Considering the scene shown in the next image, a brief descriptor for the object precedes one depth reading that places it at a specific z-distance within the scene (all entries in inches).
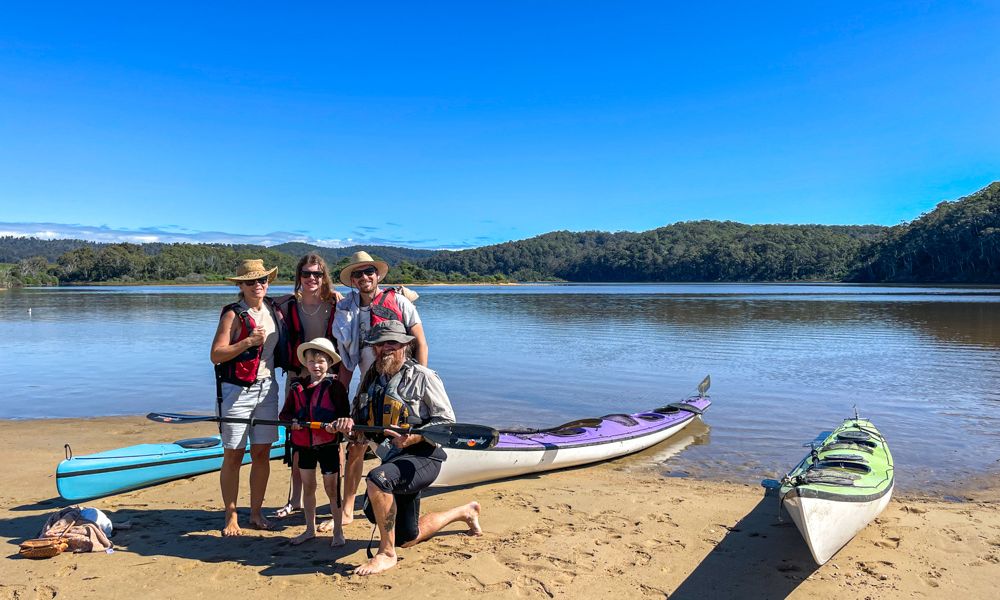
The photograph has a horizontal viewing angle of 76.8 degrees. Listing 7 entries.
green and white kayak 151.1
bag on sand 157.6
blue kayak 198.8
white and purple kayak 223.1
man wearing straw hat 164.6
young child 160.4
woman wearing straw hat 161.2
